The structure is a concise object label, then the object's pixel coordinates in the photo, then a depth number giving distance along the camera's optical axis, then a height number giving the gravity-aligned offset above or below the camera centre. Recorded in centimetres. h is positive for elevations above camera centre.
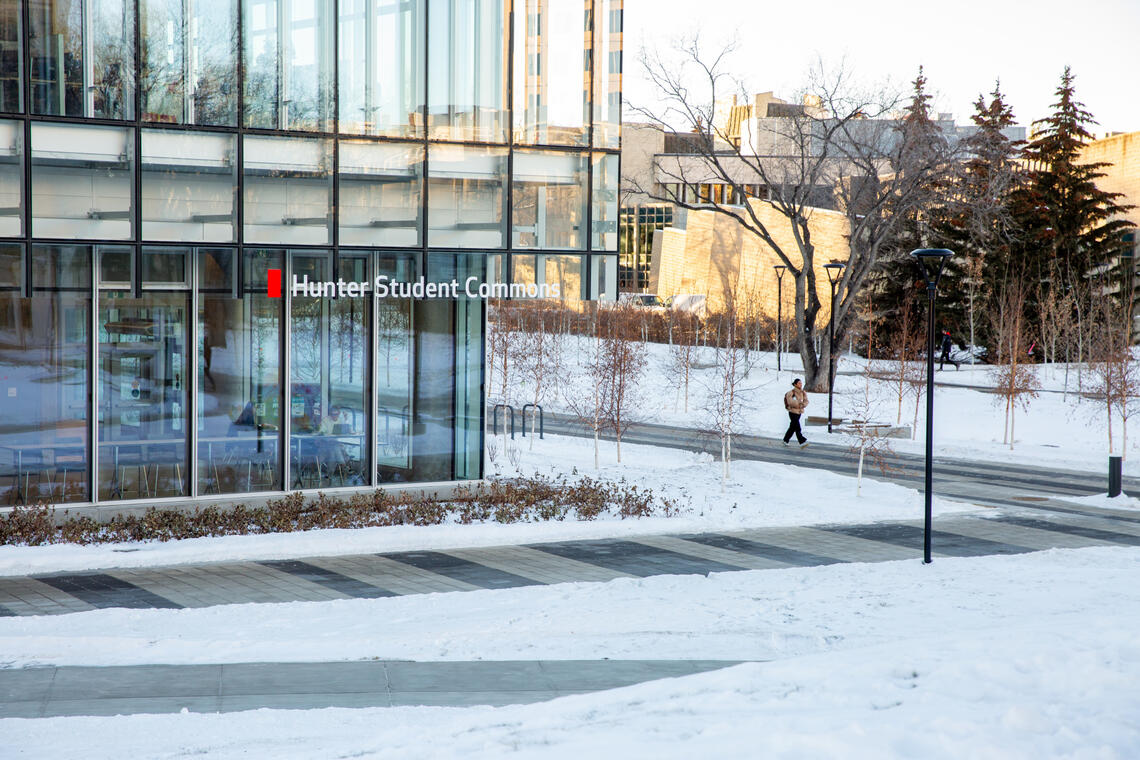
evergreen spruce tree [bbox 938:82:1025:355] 4491 +489
